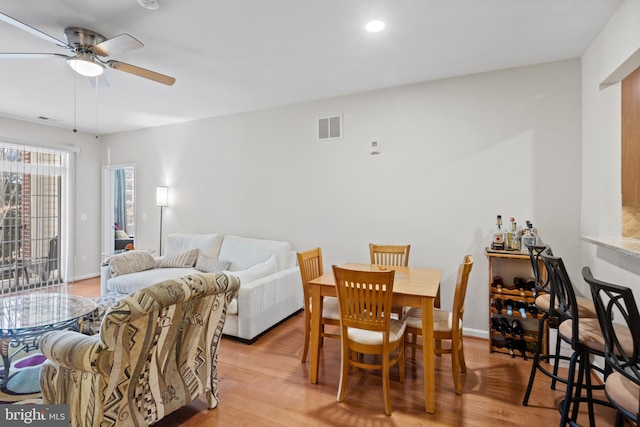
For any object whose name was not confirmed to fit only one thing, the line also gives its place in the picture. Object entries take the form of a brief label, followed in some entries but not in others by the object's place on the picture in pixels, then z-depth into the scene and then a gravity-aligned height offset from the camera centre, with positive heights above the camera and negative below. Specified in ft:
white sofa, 10.52 -2.55
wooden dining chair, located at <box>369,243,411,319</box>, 10.85 -1.52
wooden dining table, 6.88 -2.03
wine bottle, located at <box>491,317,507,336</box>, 9.64 -3.53
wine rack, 9.34 -2.96
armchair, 4.93 -2.51
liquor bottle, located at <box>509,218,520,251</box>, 9.86 -0.85
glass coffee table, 7.18 -2.72
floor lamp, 17.08 +0.79
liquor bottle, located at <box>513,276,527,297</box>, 9.48 -2.21
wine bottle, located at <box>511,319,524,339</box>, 9.53 -3.56
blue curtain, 23.72 +0.65
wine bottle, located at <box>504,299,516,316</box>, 9.44 -2.81
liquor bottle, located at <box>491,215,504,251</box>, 9.83 -0.82
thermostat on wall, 12.17 +2.49
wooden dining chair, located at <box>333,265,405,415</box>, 6.67 -2.36
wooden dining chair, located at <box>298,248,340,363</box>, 8.34 -2.69
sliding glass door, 15.72 -0.27
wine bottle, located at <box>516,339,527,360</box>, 9.40 -4.03
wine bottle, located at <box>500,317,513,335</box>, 9.59 -3.50
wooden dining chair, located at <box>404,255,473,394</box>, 7.24 -2.73
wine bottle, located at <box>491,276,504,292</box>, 9.59 -2.23
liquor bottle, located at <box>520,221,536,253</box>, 9.45 -0.77
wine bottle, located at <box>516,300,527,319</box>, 9.15 -2.84
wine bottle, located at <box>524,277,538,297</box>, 9.33 -2.23
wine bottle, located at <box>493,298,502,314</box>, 9.60 -2.85
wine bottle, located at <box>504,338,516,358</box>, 9.48 -4.04
